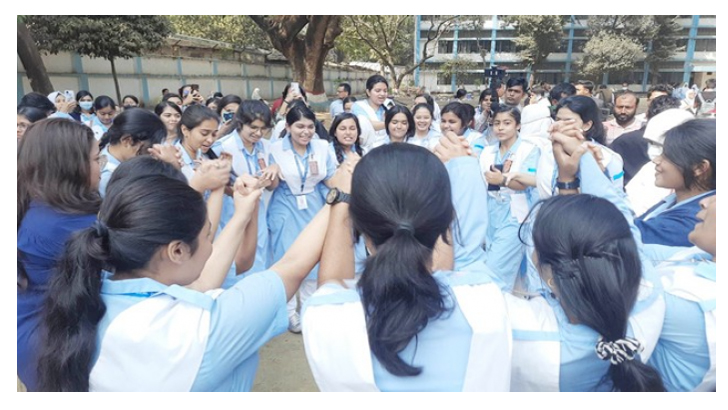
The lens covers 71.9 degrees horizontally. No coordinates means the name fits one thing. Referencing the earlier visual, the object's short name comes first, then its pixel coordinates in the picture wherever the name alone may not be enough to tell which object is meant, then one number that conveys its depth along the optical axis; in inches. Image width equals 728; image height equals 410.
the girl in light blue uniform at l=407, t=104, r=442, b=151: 167.5
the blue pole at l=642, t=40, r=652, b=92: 1227.2
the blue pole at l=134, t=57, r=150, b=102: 645.9
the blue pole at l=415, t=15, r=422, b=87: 1169.9
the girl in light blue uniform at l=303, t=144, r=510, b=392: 40.1
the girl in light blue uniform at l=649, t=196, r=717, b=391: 46.0
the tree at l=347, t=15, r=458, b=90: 872.8
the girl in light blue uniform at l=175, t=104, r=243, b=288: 119.0
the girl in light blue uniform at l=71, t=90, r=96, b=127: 243.5
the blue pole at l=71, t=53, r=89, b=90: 561.6
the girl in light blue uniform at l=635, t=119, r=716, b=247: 68.5
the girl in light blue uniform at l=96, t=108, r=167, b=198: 100.9
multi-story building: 1238.3
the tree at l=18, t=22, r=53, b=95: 393.1
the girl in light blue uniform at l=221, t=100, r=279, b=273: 130.6
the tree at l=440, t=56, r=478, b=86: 1314.5
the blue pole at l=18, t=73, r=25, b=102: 449.4
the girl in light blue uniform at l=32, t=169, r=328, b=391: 40.6
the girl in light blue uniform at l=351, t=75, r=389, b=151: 200.5
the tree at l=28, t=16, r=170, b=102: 424.2
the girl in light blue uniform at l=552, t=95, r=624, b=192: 119.9
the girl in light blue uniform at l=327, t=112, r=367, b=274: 147.6
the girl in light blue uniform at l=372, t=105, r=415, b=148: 159.5
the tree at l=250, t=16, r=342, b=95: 512.7
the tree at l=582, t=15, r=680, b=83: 1165.1
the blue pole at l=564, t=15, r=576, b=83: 1343.5
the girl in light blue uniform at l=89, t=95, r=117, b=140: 209.0
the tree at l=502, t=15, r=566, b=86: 1182.9
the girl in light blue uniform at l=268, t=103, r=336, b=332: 132.2
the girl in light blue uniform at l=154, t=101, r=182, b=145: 160.7
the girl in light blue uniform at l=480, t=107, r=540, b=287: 116.6
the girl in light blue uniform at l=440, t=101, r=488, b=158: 160.2
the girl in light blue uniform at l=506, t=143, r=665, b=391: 42.4
